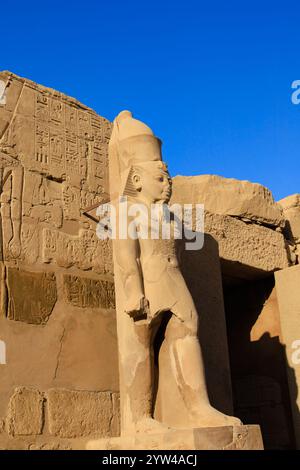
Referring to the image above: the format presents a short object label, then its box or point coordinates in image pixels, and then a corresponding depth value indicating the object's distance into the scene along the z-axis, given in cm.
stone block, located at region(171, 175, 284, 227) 615
